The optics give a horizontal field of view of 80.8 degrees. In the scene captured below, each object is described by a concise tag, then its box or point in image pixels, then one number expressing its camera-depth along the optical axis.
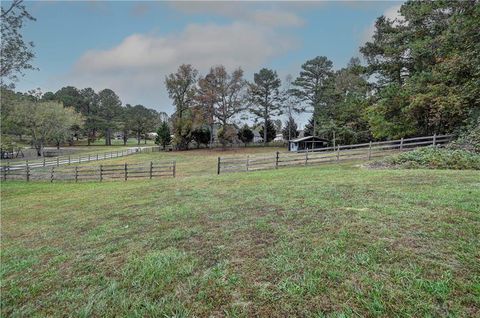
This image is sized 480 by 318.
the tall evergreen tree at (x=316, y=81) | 45.81
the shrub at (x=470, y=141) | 13.31
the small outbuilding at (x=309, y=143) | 43.08
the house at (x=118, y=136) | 101.69
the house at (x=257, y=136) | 67.70
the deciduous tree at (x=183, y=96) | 46.78
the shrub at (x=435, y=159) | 11.42
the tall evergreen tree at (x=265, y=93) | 48.94
